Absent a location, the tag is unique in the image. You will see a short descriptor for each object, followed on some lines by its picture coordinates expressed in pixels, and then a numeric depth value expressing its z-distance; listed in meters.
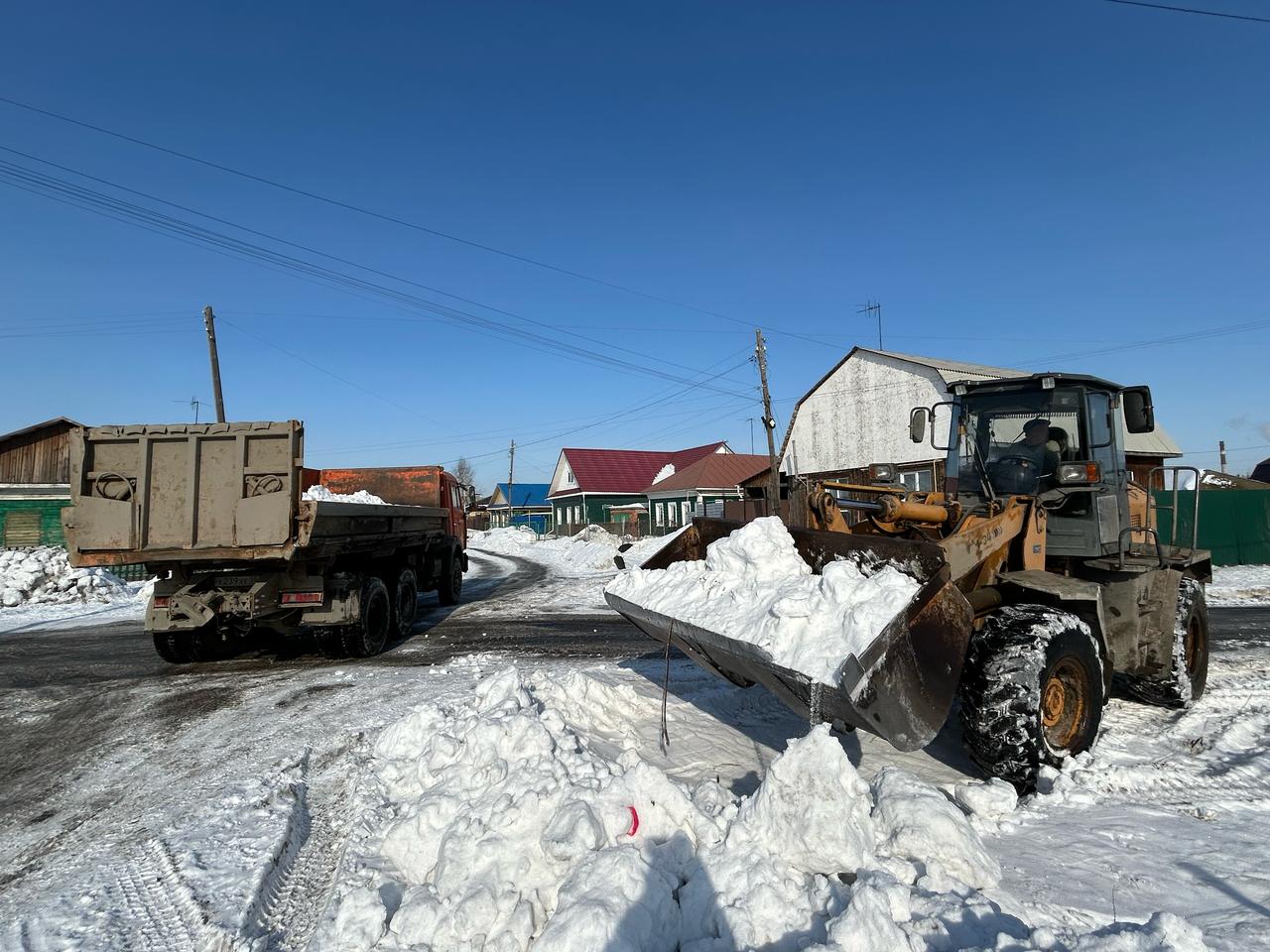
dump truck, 7.99
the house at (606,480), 46.47
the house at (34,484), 25.22
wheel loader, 4.00
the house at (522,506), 58.95
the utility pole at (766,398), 23.19
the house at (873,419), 25.23
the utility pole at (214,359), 20.08
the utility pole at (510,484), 62.33
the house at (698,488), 37.06
